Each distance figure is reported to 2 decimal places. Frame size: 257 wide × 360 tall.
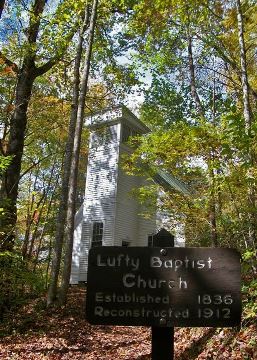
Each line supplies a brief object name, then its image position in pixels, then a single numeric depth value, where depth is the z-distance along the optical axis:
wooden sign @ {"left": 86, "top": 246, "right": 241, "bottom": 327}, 2.81
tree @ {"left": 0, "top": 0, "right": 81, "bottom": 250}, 14.05
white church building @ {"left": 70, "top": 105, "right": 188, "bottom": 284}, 23.58
